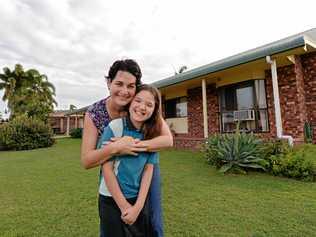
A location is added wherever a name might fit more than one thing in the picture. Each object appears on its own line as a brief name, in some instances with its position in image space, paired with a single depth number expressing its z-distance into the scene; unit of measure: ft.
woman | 4.25
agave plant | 16.88
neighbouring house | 102.17
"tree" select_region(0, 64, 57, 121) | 79.89
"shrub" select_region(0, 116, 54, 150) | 44.50
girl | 4.09
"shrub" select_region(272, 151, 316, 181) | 14.74
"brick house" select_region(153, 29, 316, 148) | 21.03
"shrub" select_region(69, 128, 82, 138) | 67.38
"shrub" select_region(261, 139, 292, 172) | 16.72
